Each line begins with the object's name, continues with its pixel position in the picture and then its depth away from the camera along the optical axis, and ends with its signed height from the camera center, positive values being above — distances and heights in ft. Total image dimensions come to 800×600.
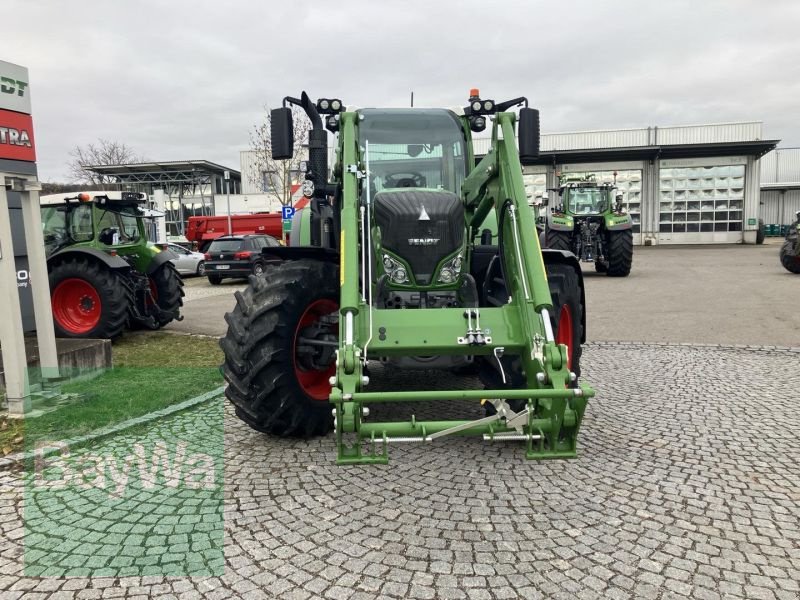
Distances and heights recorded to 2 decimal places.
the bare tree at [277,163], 83.45 +14.07
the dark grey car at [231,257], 59.52 -1.74
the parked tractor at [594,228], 56.13 -0.04
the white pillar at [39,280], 18.29 -1.03
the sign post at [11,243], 16.80 +0.14
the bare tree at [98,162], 144.36 +20.08
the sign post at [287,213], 48.34 +2.07
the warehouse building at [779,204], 153.48 +4.41
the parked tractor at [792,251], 51.29 -2.68
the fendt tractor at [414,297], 11.28 -1.51
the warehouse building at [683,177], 108.17 +8.84
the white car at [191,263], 71.46 -2.61
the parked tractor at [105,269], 27.68 -1.23
